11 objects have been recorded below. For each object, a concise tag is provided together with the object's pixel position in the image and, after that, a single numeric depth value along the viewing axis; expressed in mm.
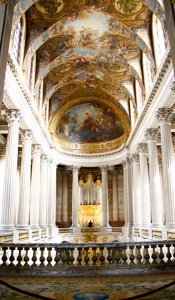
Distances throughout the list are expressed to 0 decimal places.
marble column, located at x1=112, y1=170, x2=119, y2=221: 31586
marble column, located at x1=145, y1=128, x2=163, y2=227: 17531
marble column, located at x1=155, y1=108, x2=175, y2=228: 14133
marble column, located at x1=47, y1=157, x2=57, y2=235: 25445
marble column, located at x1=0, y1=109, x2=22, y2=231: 13578
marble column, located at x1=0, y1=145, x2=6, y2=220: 22883
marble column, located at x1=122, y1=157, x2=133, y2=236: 25389
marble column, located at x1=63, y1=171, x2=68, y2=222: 31731
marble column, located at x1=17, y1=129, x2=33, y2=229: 17062
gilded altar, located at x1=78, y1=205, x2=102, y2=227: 30344
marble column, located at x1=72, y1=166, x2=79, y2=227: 28228
